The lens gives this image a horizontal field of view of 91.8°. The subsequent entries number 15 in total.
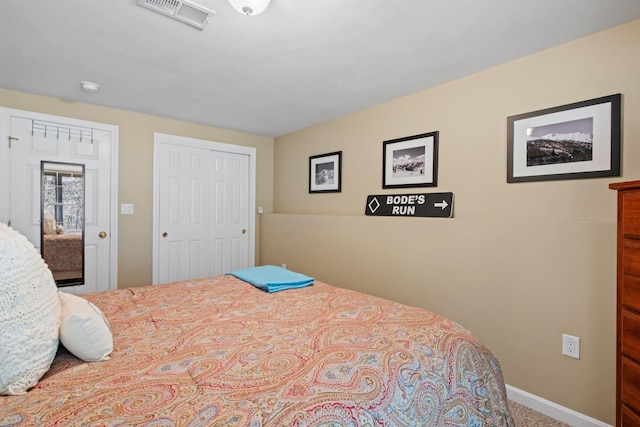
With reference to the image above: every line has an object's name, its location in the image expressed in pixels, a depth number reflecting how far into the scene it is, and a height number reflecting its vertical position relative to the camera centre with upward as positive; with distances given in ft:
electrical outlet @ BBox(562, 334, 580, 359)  6.09 -2.62
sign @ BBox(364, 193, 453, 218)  8.42 +0.24
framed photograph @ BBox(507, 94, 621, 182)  5.91 +1.51
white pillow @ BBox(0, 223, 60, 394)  2.75 -1.03
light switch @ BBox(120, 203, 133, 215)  11.25 +0.08
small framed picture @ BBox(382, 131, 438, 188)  8.84 +1.56
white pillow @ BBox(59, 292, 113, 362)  3.40 -1.40
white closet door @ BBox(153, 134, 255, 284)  12.17 +0.13
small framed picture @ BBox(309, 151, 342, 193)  11.80 +1.57
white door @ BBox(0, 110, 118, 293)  9.39 +1.17
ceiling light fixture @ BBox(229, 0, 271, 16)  5.01 +3.39
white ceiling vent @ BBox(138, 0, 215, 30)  5.41 +3.63
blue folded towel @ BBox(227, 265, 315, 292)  6.79 -1.56
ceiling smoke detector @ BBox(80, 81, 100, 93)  8.70 +3.55
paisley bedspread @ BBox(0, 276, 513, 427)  2.71 -1.73
